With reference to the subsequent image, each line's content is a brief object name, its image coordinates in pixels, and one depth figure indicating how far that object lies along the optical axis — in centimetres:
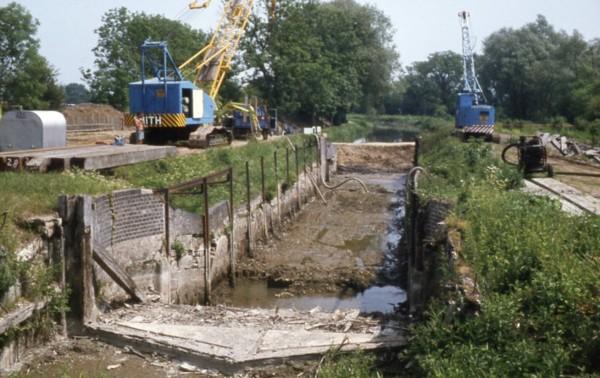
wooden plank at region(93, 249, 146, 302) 1113
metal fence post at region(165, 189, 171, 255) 1346
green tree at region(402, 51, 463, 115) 11569
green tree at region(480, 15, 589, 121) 5866
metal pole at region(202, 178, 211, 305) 1491
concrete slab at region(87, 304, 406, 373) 952
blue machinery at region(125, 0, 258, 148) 2483
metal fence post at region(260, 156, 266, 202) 2177
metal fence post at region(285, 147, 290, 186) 2648
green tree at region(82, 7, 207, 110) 4859
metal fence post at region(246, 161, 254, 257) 1938
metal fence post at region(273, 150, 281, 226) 2400
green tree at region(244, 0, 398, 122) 5175
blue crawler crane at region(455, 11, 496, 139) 3659
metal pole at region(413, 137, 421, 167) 2864
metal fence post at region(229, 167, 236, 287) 1717
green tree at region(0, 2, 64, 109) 4851
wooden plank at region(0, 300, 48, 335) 872
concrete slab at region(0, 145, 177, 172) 1438
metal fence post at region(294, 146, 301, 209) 2863
